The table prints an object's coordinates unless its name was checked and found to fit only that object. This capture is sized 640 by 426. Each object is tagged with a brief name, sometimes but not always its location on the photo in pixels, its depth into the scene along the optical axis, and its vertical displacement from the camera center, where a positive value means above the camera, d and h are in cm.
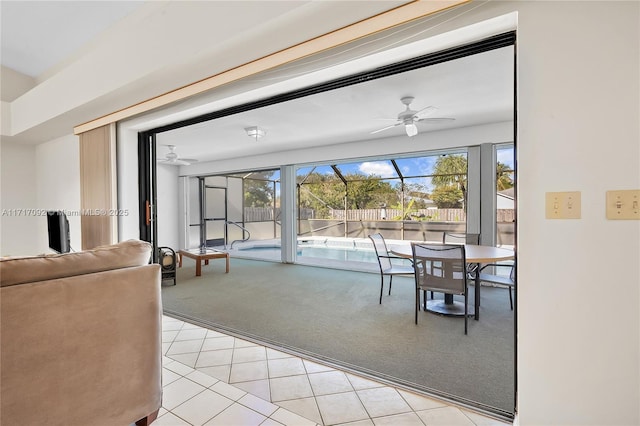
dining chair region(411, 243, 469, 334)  273 -60
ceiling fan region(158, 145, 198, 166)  576 +104
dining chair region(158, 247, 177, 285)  456 -86
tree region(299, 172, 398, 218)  661 +37
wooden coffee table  509 -81
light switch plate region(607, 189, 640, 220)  117 +0
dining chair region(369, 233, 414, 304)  358 -73
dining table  285 -51
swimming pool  585 -103
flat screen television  316 -24
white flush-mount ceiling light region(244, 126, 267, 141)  443 +118
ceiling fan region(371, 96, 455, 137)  336 +108
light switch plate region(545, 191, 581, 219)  126 +0
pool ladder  854 -68
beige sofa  117 -57
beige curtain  321 +27
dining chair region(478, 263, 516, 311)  300 -78
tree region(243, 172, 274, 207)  841 +54
